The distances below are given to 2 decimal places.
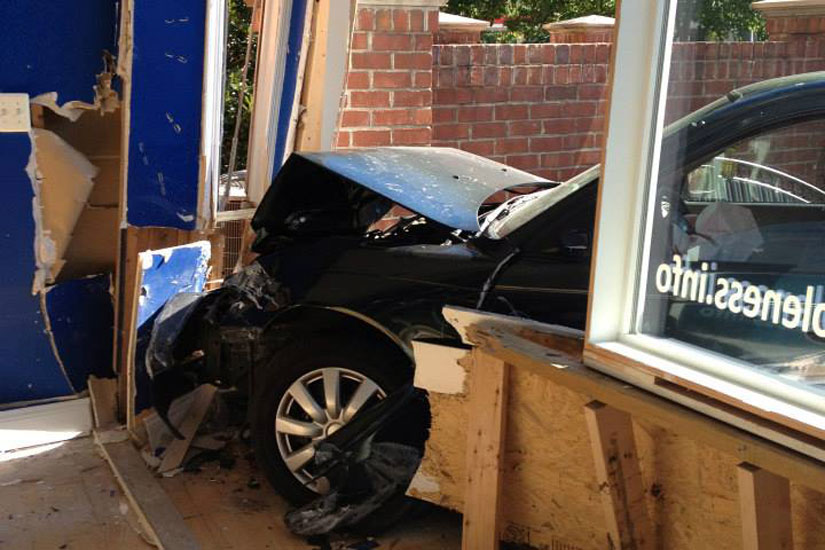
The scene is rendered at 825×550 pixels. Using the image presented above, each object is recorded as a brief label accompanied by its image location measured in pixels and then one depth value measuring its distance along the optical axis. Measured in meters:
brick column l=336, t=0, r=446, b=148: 6.80
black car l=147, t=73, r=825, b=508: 4.15
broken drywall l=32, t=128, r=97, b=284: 5.32
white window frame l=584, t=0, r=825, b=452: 2.97
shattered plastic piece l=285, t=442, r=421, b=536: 4.26
